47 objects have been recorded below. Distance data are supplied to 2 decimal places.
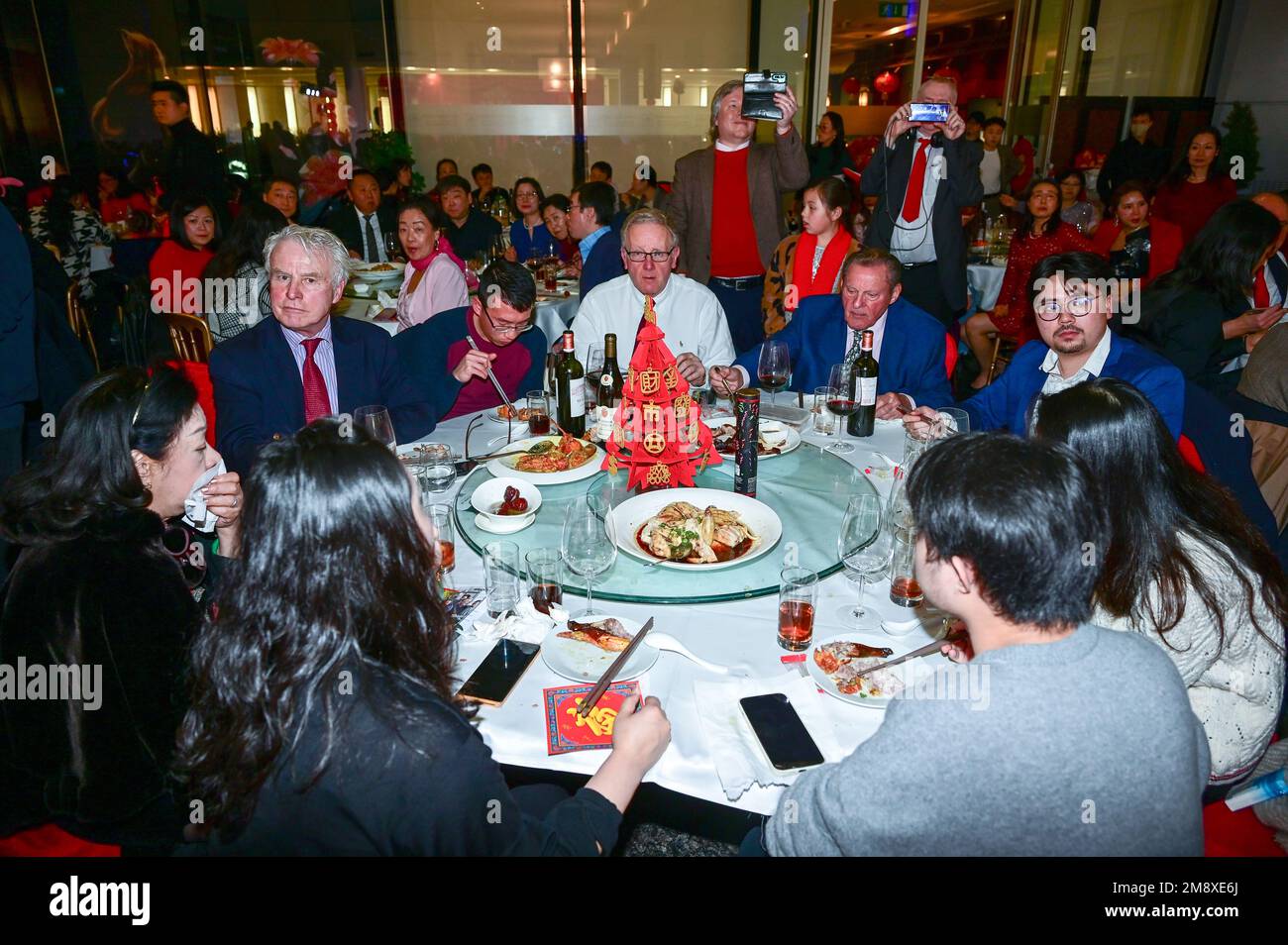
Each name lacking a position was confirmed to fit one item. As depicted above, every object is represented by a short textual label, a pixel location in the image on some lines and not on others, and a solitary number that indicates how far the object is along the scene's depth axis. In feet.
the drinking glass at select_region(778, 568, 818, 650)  5.41
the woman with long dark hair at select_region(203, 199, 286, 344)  13.57
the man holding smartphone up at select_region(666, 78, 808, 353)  15.60
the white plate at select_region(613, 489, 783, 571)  6.41
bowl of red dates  6.98
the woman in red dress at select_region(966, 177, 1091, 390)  17.94
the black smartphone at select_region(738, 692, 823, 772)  4.52
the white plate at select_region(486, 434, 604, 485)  7.55
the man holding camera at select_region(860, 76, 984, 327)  15.12
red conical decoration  7.16
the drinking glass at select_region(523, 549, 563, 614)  5.81
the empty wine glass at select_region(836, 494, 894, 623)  6.07
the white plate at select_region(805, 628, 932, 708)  4.94
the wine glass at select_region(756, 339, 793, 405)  9.17
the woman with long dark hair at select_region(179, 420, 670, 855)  3.53
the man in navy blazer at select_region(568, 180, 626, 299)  16.67
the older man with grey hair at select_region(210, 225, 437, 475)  8.85
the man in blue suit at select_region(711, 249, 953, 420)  10.40
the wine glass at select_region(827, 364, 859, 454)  8.87
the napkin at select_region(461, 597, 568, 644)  5.59
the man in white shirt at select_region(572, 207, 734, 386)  12.10
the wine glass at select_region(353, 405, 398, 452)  7.07
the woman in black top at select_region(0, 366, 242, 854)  4.59
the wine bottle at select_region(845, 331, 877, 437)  8.94
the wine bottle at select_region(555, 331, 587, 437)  8.80
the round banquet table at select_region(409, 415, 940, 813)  4.69
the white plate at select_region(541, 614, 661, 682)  5.10
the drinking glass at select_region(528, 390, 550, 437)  9.11
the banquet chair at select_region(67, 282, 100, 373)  14.57
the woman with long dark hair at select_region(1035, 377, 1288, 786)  4.99
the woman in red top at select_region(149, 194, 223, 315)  14.71
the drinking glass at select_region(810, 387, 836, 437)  9.28
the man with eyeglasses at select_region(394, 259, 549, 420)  10.29
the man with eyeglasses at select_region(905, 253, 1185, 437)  8.61
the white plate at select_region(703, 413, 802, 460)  8.45
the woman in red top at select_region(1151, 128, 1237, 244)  21.53
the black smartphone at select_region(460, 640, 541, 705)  5.03
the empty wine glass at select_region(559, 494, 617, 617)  5.86
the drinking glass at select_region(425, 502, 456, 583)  6.39
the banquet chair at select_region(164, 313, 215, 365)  13.05
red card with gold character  4.75
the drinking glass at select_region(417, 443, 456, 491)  7.59
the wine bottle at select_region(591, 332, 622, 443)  8.72
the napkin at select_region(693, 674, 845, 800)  4.46
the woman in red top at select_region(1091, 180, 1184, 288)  19.01
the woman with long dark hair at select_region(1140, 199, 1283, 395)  11.49
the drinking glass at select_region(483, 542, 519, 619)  5.92
